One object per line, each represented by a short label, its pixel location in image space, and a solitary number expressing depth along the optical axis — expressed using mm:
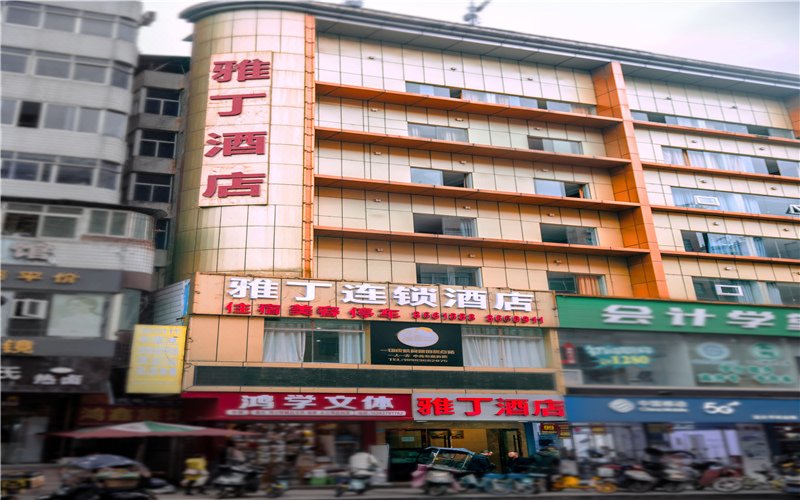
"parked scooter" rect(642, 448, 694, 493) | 22625
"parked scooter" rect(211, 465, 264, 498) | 19125
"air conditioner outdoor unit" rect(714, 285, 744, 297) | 35438
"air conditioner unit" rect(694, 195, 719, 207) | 37406
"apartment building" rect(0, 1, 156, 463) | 22906
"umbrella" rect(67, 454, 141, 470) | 17406
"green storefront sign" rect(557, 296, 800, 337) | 30047
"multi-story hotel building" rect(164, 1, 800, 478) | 26453
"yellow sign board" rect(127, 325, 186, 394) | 23734
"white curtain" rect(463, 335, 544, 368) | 28953
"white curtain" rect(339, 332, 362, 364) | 26984
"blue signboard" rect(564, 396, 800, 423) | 27719
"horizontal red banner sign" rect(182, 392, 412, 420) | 24328
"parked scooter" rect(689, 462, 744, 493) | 23281
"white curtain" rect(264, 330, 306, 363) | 26219
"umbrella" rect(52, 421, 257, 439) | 19016
